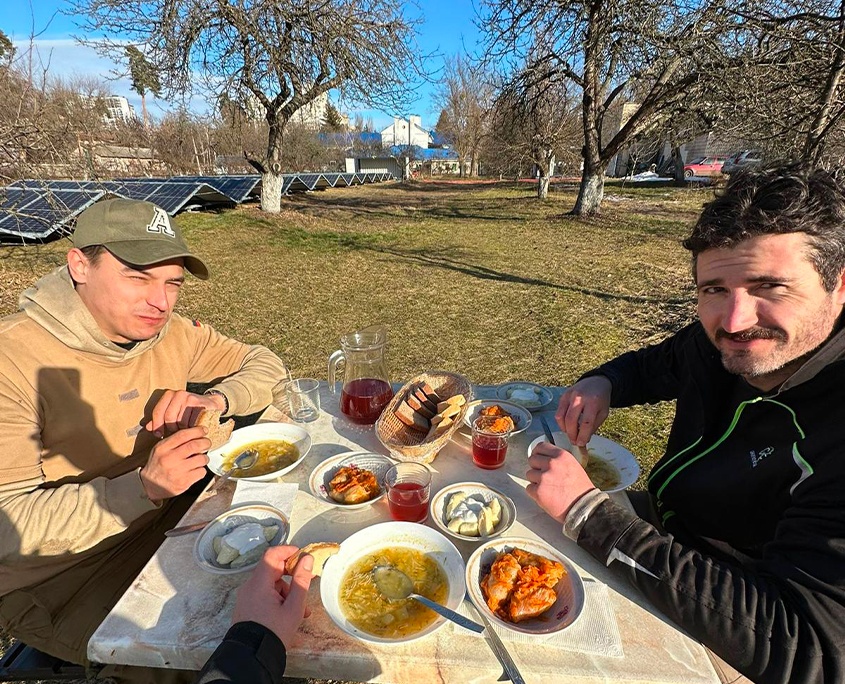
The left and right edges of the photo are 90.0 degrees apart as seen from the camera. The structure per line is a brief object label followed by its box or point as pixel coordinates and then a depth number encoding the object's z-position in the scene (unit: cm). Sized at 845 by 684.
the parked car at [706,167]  3032
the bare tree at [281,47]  1046
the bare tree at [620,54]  737
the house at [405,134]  5725
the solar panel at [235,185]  1495
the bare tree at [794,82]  367
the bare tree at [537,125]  1381
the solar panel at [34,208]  805
